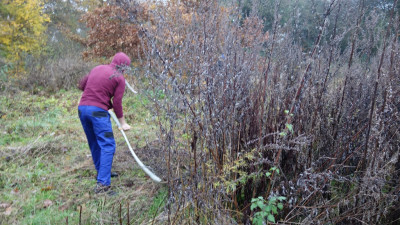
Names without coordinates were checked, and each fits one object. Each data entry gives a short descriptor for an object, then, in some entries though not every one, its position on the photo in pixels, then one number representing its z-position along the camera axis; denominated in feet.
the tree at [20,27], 45.47
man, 11.69
